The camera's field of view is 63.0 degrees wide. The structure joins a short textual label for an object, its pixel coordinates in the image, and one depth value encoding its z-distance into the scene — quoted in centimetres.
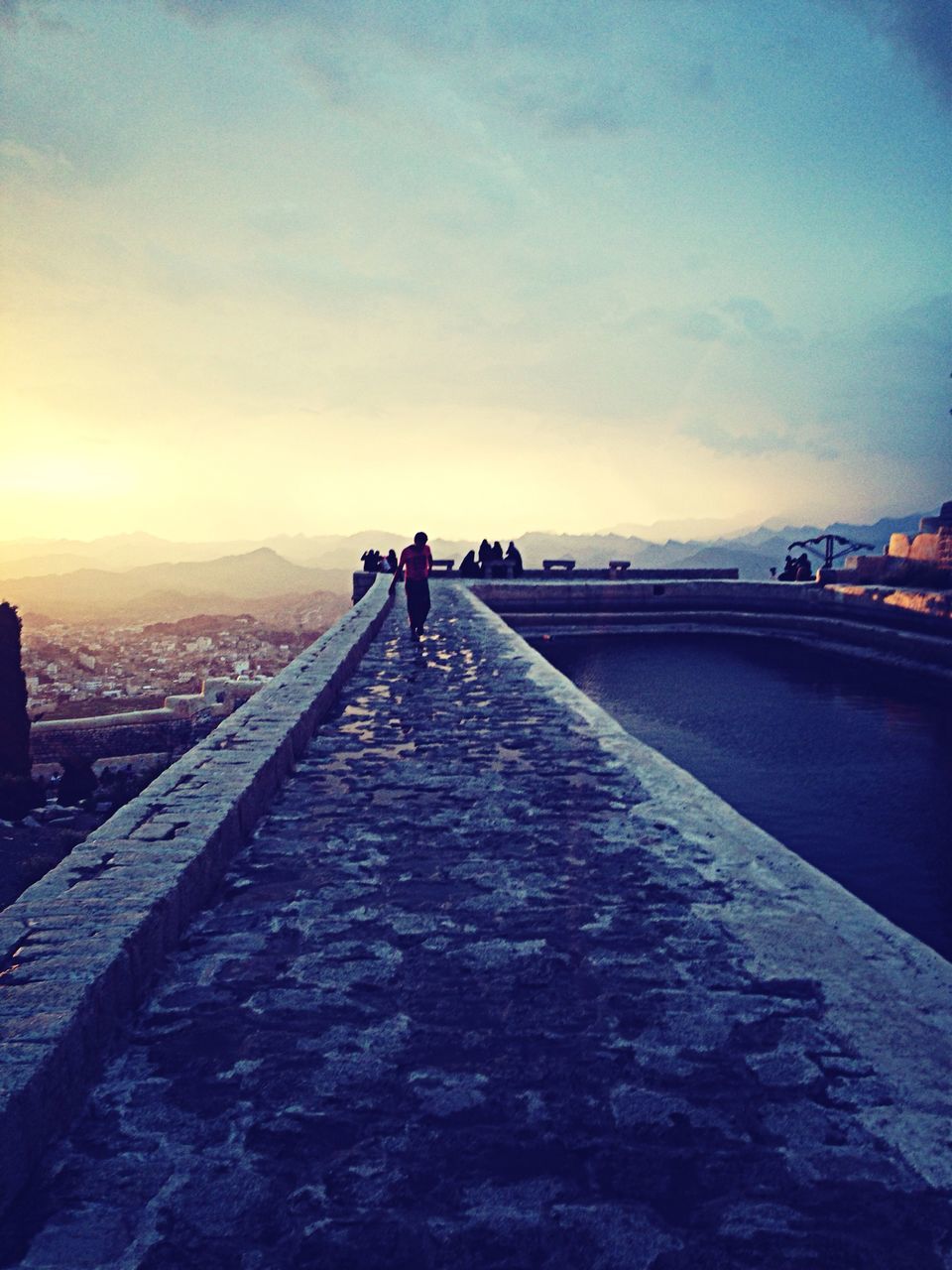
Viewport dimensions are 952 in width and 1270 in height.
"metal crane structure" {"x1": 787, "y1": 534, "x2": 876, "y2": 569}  2391
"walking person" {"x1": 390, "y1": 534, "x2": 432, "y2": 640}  1185
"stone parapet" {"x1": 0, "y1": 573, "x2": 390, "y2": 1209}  219
